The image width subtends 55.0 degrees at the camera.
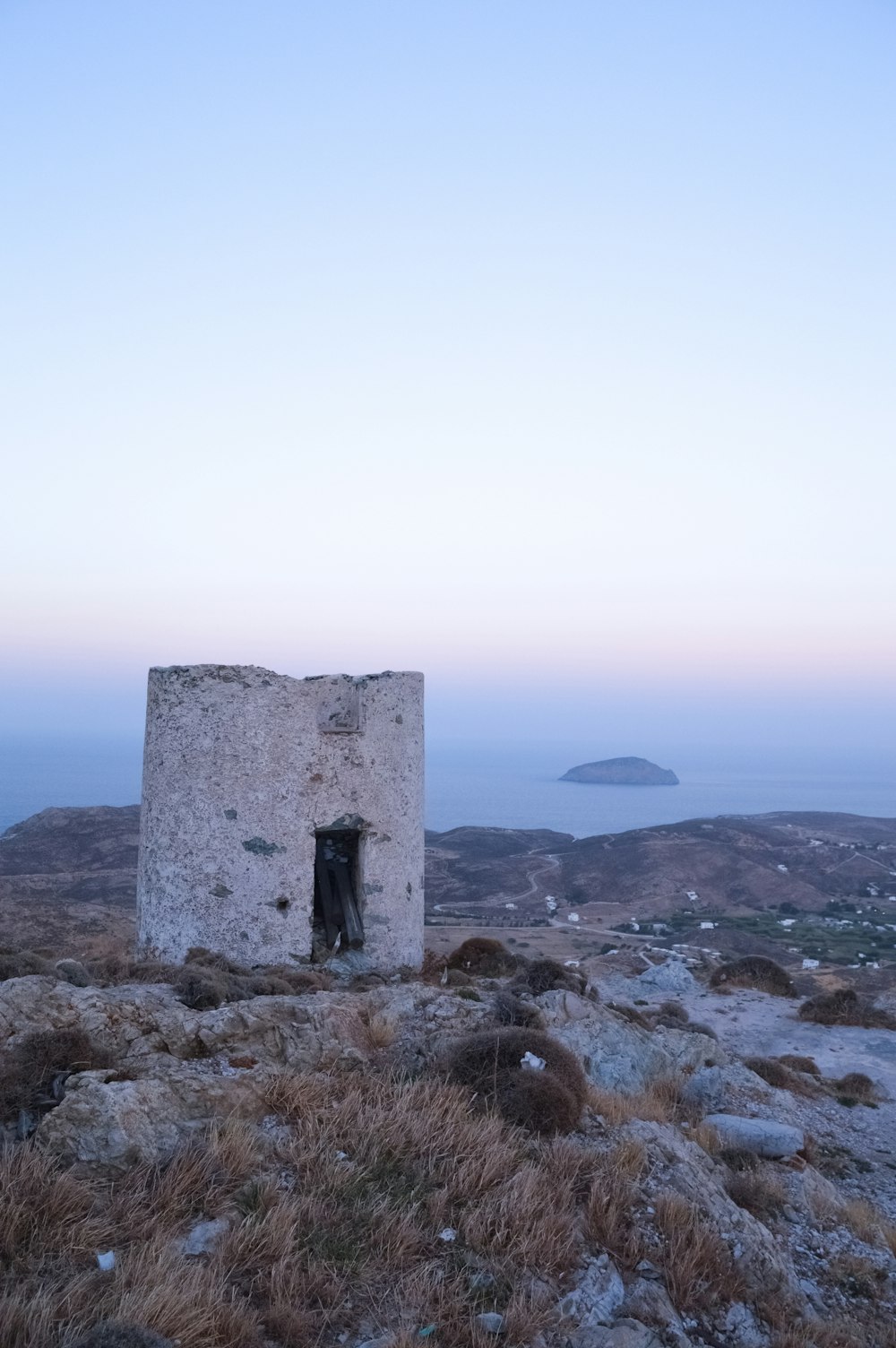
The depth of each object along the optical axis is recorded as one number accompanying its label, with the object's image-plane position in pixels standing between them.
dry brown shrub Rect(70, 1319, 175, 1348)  3.26
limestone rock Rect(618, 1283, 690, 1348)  4.57
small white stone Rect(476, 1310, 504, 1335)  4.17
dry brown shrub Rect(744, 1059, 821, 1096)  11.99
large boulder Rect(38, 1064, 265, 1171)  5.04
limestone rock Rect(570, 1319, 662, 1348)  4.29
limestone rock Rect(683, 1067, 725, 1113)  9.45
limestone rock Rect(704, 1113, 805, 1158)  8.09
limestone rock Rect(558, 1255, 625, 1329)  4.48
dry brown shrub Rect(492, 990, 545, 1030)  8.42
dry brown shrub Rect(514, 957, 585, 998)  10.88
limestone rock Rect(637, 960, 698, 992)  19.62
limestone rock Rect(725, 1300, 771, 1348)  4.77
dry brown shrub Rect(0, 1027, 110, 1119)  5.42
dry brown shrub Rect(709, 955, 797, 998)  19.52
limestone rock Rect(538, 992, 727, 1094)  9.32
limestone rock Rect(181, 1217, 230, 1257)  4.38
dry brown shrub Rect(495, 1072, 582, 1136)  6.23
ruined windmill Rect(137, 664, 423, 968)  11.91
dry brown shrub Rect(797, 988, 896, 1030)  16.48
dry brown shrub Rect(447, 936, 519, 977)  14.30
